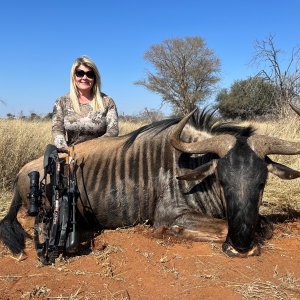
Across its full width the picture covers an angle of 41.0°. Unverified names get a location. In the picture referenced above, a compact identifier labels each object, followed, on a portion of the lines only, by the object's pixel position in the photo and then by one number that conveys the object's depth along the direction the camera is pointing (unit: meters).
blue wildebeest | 2.91
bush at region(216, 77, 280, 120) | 10.48
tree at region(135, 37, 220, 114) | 26.59
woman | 4.52
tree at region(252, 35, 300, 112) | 9.86
